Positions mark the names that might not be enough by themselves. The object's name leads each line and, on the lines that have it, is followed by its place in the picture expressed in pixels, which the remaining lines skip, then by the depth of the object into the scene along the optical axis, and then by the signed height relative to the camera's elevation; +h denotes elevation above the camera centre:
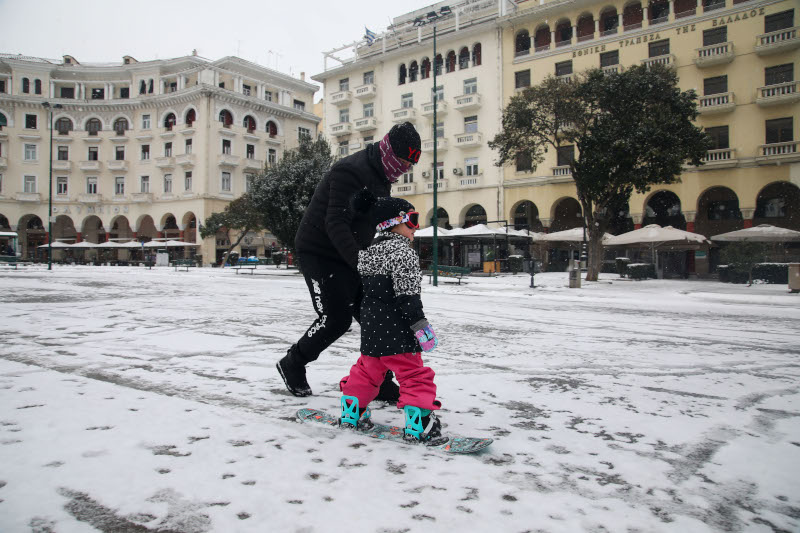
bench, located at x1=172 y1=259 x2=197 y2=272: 34.28 +0.14
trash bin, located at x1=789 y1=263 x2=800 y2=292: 13.34 -0.48
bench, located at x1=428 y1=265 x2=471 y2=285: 18.59 -0.33
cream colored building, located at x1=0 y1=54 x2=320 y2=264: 40.94 +11.68
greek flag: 34.78 +17.43
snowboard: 2.22 -0.89
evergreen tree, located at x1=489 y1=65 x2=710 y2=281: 15.77 +4.91
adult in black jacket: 2.73 +0.17
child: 2.27 -0.32
